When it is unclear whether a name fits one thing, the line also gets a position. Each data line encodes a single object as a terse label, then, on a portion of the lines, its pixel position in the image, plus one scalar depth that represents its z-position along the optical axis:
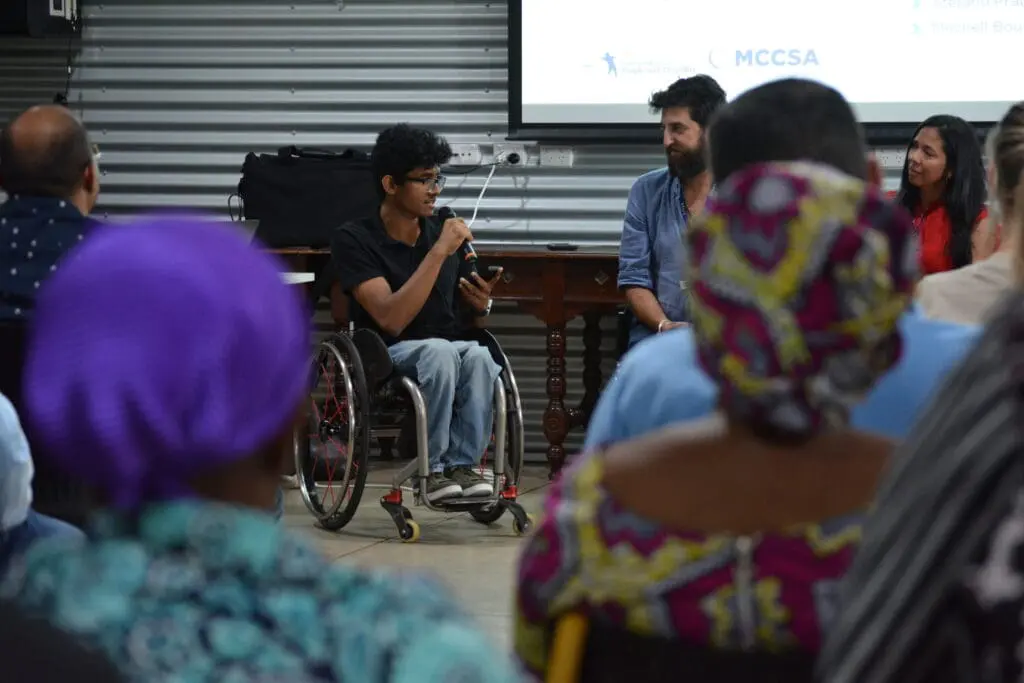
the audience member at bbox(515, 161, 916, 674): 1.78
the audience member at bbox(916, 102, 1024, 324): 4.18
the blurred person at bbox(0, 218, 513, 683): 1.54
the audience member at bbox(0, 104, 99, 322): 4.62
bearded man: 7.93
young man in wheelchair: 7.82
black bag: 10.68
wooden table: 10.00
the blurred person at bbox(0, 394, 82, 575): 3.52
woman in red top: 7.83
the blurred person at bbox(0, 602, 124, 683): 1.48
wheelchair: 7.59
